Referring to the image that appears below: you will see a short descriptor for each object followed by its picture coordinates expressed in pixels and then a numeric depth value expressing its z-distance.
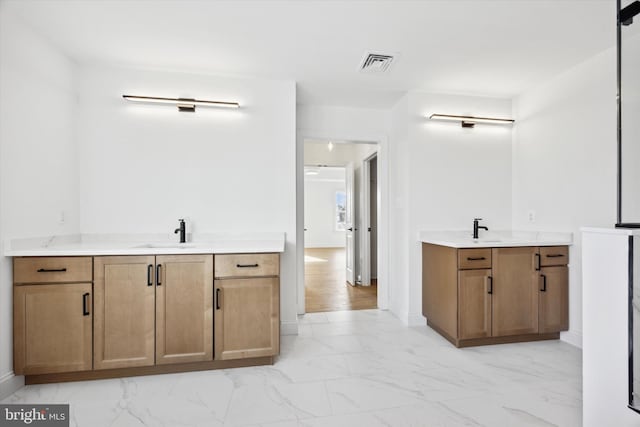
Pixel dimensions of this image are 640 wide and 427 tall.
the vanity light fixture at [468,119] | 3.09
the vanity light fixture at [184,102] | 2.59
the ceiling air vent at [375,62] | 2.48
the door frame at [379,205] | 3.45
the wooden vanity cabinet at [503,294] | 2.58
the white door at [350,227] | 4.97
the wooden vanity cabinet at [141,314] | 1.98
